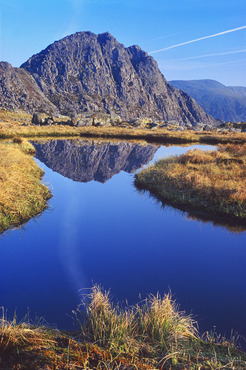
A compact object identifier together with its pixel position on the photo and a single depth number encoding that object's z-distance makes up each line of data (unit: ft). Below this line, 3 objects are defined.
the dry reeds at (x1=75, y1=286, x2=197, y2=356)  13.80
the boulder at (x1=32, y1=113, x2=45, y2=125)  241.72
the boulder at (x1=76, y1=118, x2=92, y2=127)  244.63
